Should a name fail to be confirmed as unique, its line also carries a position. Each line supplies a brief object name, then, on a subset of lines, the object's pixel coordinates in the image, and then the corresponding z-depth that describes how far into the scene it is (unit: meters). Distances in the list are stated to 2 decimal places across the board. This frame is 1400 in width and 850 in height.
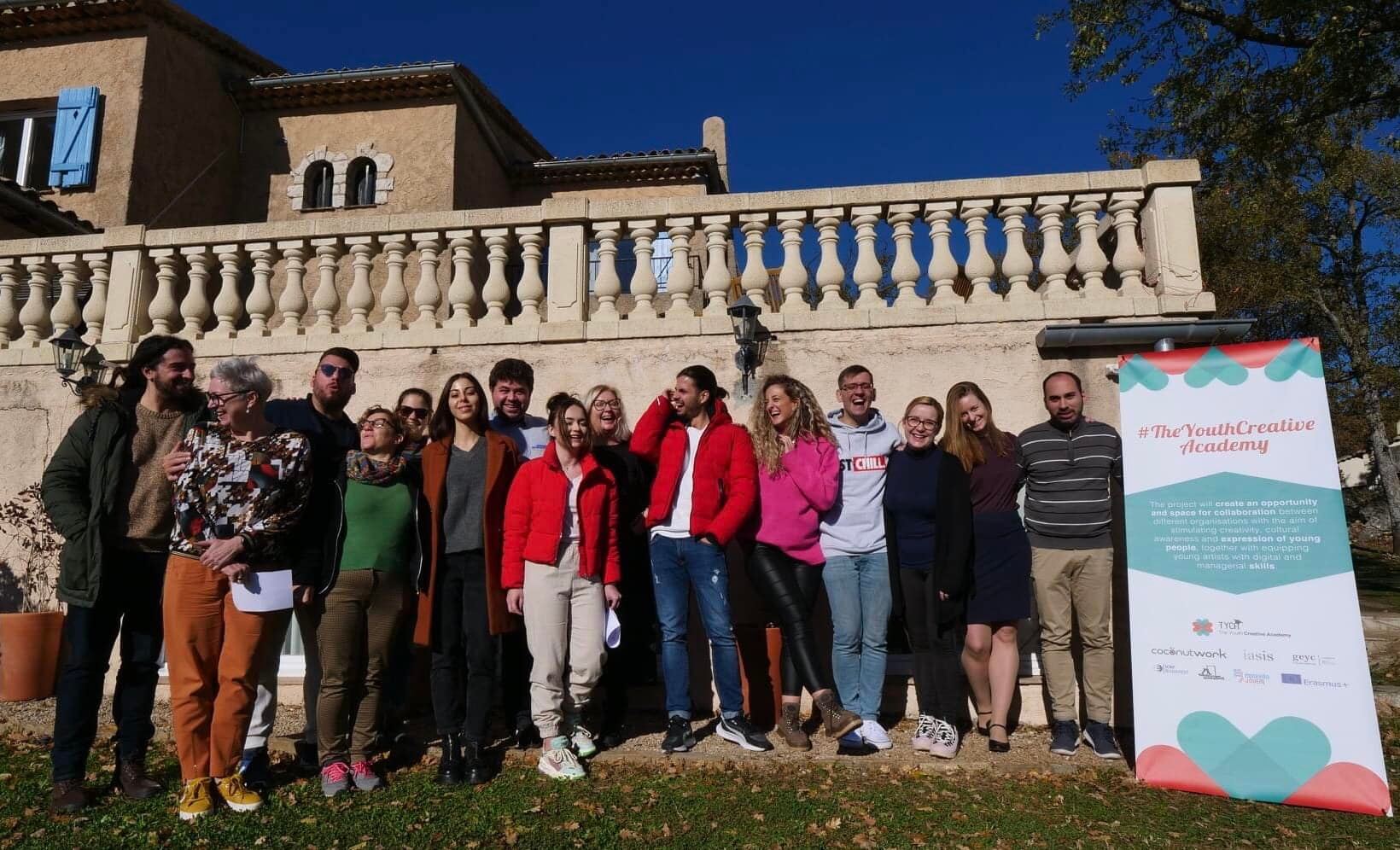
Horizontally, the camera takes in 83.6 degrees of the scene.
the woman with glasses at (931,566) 3.96
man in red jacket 3.97
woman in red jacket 3.71
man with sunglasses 3.46
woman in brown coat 3.67
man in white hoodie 4.09
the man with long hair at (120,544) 3.32
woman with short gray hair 3.22
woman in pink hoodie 4.03
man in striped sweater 4.07
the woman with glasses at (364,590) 3.53
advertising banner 3.39
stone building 4.99
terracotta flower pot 5.18
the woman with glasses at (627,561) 4.23
